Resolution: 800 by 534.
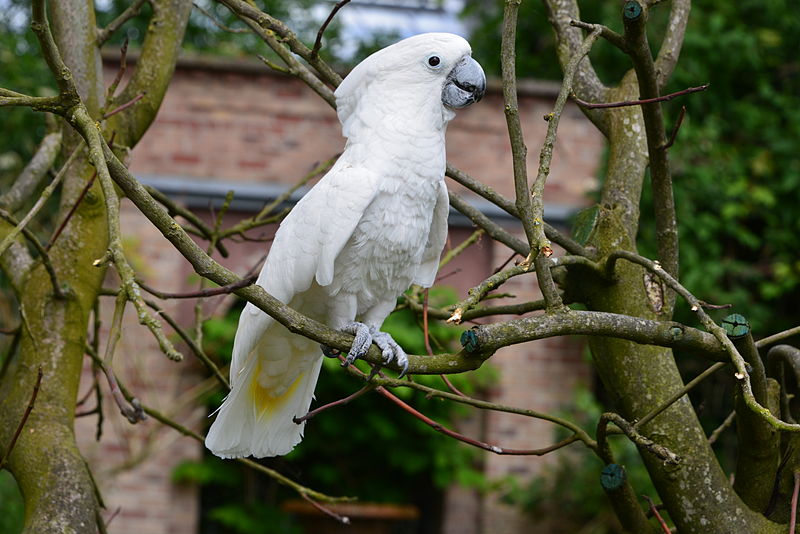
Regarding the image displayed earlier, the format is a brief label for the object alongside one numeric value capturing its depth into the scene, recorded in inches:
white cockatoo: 112.9
